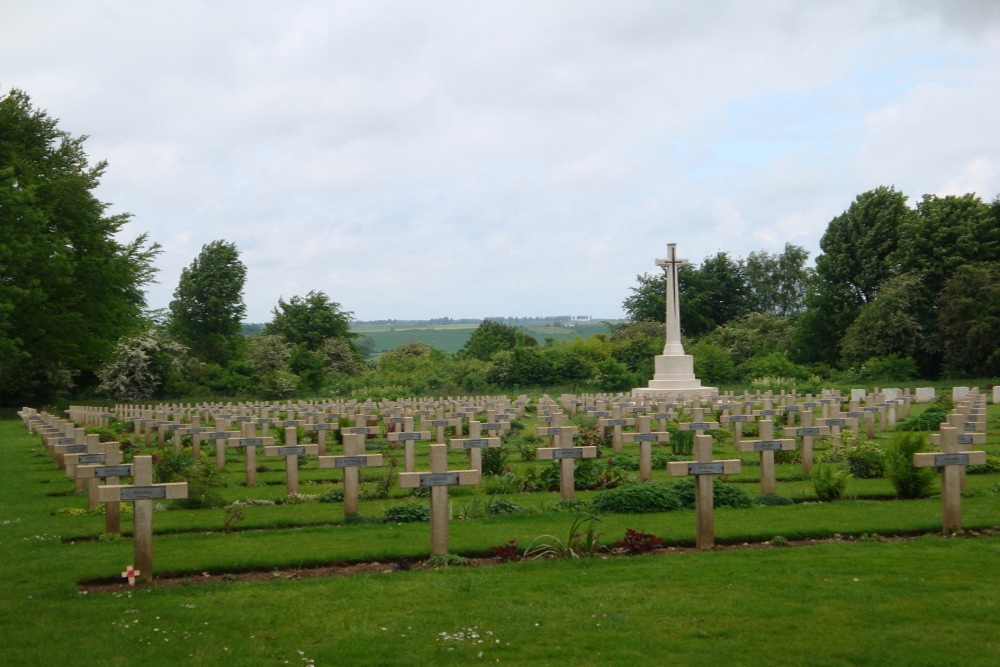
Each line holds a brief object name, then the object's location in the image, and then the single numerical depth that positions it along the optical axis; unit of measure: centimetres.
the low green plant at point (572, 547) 849
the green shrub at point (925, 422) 1979
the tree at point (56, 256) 2723
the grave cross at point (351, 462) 1013
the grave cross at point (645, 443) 1337
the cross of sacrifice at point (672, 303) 3684
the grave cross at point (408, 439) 1315
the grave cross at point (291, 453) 1240
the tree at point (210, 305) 5941
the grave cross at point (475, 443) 1251
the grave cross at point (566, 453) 1130
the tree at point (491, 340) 6606
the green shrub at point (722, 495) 1124
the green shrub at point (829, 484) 1168
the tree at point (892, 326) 4469
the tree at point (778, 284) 7575
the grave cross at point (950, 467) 921
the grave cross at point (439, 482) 845
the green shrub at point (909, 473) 1173
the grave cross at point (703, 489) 877
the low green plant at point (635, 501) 1105
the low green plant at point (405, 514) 1088
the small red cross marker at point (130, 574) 768
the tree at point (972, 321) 4053
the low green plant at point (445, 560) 839
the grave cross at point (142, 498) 778
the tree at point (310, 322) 6319
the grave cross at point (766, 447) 1152
